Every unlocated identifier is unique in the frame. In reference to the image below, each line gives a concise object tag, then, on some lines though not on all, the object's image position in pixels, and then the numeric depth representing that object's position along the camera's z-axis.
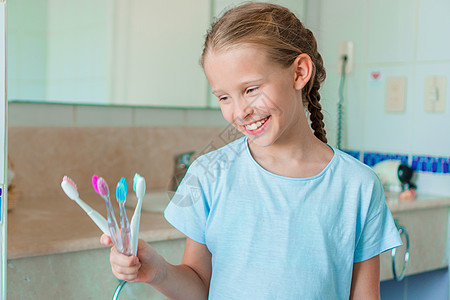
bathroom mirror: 1.45
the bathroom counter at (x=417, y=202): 1.52
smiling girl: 0.75
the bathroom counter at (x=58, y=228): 1.00
